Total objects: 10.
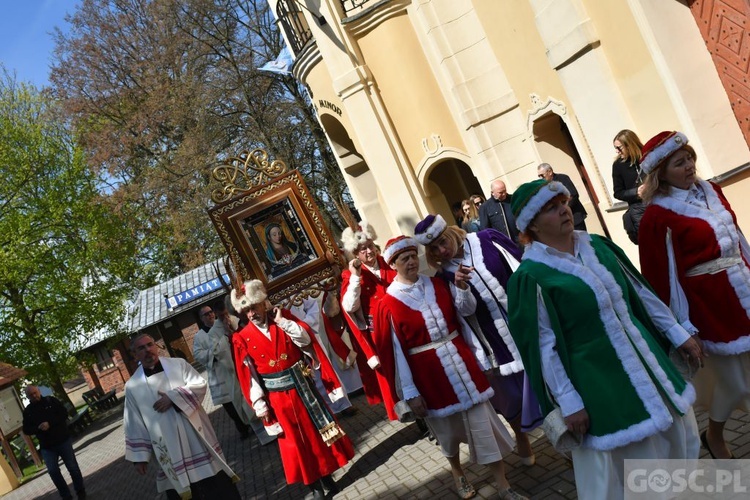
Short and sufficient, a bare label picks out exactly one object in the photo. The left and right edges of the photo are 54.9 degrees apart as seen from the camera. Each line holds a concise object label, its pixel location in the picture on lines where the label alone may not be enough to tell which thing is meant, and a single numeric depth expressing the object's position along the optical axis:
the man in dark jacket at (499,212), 9.72
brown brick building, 35.81
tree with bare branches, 24.03
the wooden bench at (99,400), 29.48
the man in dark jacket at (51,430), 11.71
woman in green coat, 3.40
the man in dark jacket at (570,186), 9.03
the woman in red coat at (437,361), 5.14
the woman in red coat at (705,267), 4.14
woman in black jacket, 7.10
